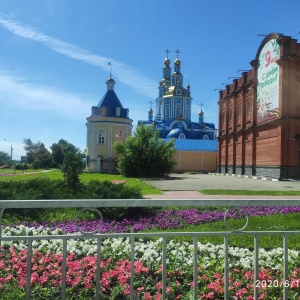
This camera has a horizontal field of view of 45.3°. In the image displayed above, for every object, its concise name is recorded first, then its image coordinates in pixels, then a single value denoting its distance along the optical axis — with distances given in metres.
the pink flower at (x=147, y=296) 2.85
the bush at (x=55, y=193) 7.62
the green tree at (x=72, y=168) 11.56
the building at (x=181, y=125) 46.22
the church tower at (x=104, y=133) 45.69
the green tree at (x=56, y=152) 66.29
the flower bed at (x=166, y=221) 6.65
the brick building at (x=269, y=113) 24.00
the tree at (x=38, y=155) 69.44
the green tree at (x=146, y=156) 31.73
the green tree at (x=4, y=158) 90.32
